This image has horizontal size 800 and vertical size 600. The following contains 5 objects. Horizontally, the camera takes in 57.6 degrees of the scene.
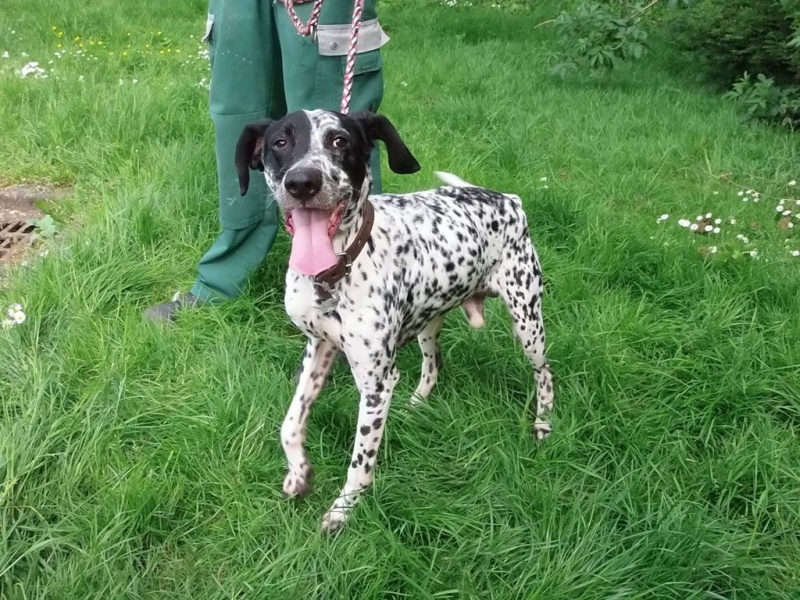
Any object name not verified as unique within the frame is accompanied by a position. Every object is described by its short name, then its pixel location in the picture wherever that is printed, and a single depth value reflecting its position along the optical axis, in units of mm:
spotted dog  2188
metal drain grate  4035
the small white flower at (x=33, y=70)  6043
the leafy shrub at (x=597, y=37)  6234
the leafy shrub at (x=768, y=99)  6016
